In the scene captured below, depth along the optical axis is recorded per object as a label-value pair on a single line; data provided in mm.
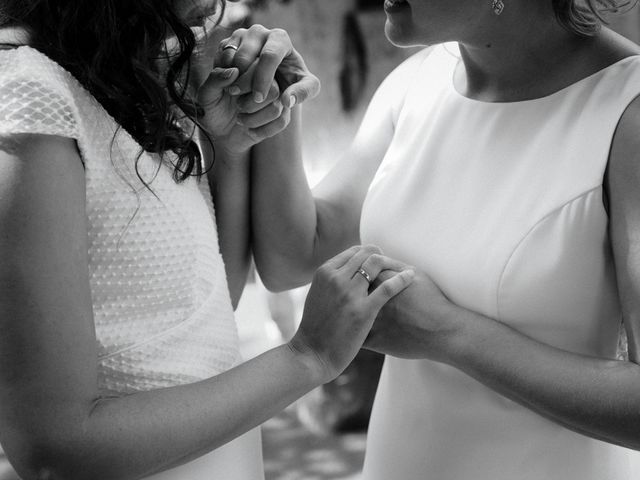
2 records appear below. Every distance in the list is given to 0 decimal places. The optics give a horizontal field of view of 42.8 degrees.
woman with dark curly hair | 1189
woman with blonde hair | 1520
